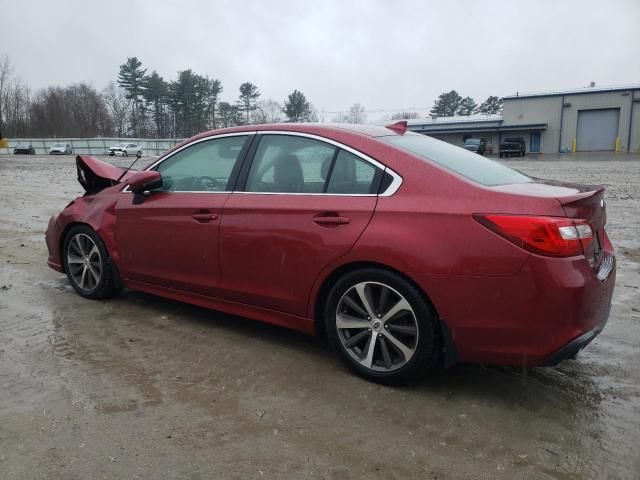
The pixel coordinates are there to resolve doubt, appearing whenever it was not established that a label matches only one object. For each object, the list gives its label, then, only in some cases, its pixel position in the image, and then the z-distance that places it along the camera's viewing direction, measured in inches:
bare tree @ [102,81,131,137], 3263.0
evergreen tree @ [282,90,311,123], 3068.4
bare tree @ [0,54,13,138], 3031.5
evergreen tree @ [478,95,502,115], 3613.9
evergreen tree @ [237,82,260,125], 3198.8
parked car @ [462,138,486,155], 1695.4
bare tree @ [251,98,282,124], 3211.1
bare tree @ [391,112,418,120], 3535.9
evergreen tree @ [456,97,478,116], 3572.8
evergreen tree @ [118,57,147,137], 3004.4
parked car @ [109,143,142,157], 1994.3
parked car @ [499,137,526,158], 1705.0
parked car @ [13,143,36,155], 2180.7
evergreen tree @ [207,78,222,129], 2984.7
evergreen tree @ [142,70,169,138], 3004.4
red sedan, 108.7
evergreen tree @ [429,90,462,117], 3555.6
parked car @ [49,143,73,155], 2137.1
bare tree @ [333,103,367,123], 3315.9
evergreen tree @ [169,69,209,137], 2866.6
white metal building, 1881.2
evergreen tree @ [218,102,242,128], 3016.7
